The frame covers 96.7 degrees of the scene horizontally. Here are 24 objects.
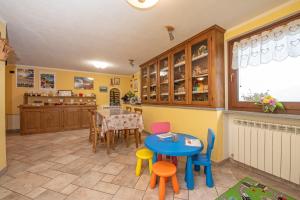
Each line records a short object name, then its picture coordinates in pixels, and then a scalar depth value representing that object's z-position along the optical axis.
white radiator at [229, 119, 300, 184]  1.71
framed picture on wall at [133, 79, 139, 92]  6.41
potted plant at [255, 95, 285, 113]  1.88
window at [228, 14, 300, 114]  1.79
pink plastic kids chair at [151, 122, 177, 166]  2.34
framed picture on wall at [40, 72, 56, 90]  5.22
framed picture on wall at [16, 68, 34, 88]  4.90
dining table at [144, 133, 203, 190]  1.53
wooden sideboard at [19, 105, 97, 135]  4.47
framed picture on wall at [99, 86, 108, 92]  6.35
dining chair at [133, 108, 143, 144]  3.69
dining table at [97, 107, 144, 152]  2.96
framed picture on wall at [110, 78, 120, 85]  6.59
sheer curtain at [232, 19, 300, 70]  1.73
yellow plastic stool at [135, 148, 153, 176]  1.98
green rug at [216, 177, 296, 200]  1.59
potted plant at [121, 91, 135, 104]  5.76
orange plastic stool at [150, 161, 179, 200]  1.54
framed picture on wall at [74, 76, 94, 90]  5.81
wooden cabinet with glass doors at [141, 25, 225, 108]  2.39
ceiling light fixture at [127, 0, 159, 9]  1.44
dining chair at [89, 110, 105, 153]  3.03
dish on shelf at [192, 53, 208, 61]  2.58
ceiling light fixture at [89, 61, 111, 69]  4.51
